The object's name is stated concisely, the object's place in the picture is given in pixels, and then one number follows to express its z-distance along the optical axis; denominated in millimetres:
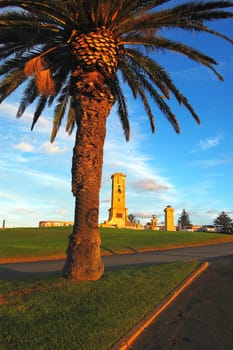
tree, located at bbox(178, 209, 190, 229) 112431
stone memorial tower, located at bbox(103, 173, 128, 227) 51250
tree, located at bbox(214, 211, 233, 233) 90062
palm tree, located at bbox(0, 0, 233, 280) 9211
